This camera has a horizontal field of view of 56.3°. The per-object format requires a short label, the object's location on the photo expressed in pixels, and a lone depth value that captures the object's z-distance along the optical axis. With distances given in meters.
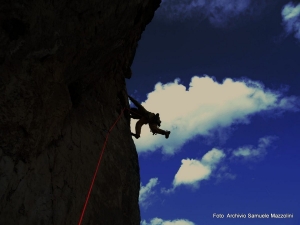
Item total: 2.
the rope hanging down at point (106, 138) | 5.58
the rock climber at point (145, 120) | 10.90
